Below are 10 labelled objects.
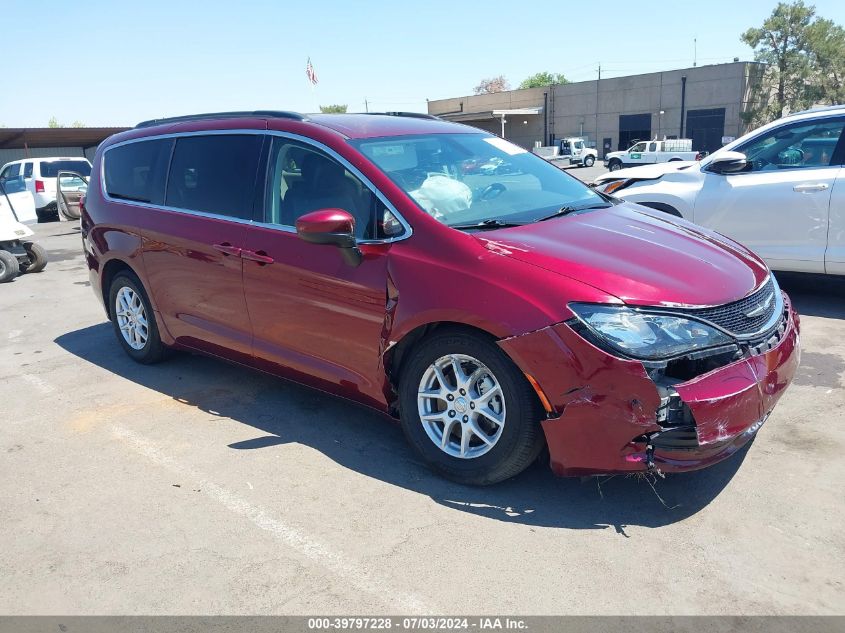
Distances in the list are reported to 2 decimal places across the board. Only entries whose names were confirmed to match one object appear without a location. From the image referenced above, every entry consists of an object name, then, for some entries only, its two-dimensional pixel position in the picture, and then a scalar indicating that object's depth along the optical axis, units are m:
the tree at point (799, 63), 52.50
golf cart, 9.86
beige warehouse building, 51.66
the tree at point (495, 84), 131.75
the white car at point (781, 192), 5.97
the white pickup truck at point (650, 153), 39.06
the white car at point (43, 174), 19.23
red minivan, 2.97
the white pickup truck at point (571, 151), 47.94
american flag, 17.42
